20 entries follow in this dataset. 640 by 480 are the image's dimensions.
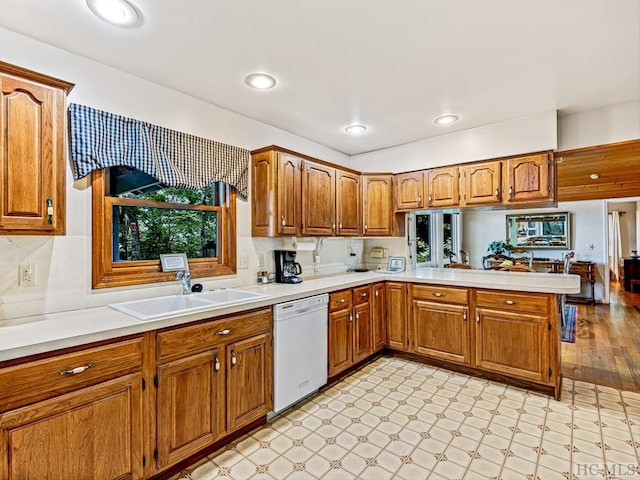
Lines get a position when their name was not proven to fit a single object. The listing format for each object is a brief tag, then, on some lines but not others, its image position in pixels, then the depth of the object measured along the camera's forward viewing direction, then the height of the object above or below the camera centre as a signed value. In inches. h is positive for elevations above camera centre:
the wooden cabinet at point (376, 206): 154.3 +16.6
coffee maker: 121.6 -8.9
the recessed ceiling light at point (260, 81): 91.2 +45.4
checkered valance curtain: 78.6 +25.4
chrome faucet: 95.7 -10.5
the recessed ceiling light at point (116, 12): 63.0 +45.4
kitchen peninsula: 54.7 -27.3
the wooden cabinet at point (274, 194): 113.3 +16.9
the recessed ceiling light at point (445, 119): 120.5 +45.1
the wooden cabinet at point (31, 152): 61.1 +17.7
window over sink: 84.3 +4.9
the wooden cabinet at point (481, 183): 128.0 +22.8
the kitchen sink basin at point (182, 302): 76.5 -15.4
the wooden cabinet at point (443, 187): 137.7 +22.8
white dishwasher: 93.4 -31.6
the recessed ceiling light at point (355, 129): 130.7 +45.2
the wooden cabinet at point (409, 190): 147.9 +23.2
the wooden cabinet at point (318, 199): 124.4 +16.9
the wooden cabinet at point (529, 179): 117.6 +22.4
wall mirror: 274.4 +8.5
